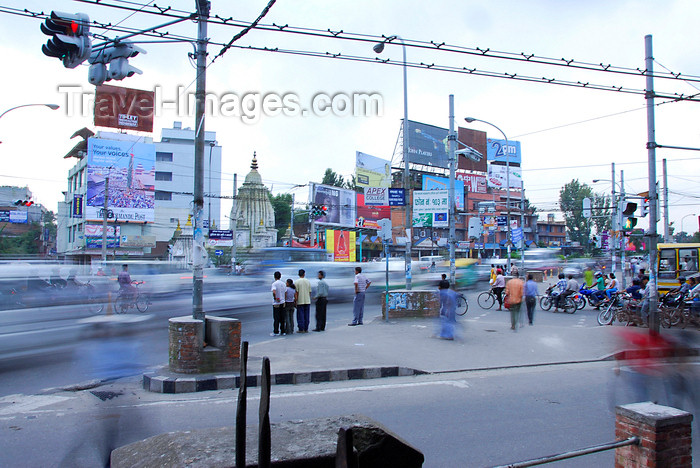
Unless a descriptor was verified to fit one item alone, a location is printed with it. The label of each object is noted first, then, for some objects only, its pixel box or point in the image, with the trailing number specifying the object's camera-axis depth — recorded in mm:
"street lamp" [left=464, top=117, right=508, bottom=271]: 23759
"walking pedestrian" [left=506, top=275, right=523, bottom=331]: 13500
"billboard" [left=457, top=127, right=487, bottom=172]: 55675
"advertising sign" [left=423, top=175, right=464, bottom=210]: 54475
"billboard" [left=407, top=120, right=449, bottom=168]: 59156
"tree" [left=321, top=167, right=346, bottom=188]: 78250
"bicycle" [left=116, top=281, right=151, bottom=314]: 18688
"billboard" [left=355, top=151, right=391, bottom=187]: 59500
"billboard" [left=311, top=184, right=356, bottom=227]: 59469
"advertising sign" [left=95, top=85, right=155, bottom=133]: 26834
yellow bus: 22359
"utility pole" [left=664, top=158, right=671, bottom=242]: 29500
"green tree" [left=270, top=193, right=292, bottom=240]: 80625
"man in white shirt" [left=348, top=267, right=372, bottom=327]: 15070
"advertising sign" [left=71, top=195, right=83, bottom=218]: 44197
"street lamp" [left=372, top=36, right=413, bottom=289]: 18719
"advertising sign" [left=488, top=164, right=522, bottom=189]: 64000
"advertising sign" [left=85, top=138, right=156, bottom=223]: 49469
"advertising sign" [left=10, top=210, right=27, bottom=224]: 40891
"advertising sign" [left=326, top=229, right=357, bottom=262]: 55250
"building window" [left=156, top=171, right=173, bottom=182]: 61912
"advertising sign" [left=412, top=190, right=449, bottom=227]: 20531
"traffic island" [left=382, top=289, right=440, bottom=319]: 16328
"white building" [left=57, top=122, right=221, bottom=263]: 52406
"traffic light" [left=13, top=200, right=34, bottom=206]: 30747
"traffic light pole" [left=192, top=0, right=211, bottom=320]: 9047
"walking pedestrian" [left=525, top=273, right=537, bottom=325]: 15273
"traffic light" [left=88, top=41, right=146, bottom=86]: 8062
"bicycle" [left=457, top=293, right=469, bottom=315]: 18825
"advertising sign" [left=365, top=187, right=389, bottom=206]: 26103
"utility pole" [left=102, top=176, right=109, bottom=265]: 33125
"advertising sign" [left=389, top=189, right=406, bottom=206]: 18578
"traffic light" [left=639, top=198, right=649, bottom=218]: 21325
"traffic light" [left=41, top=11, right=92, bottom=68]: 6992
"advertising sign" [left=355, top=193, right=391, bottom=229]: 65125
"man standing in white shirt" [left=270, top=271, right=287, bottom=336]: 13508
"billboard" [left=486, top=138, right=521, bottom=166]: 57253
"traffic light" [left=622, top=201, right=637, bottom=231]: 14398
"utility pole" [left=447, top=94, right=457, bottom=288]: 19531
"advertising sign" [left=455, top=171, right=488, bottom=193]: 64025
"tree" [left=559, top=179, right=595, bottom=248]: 68688
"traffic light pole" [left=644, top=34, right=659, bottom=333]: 12602
